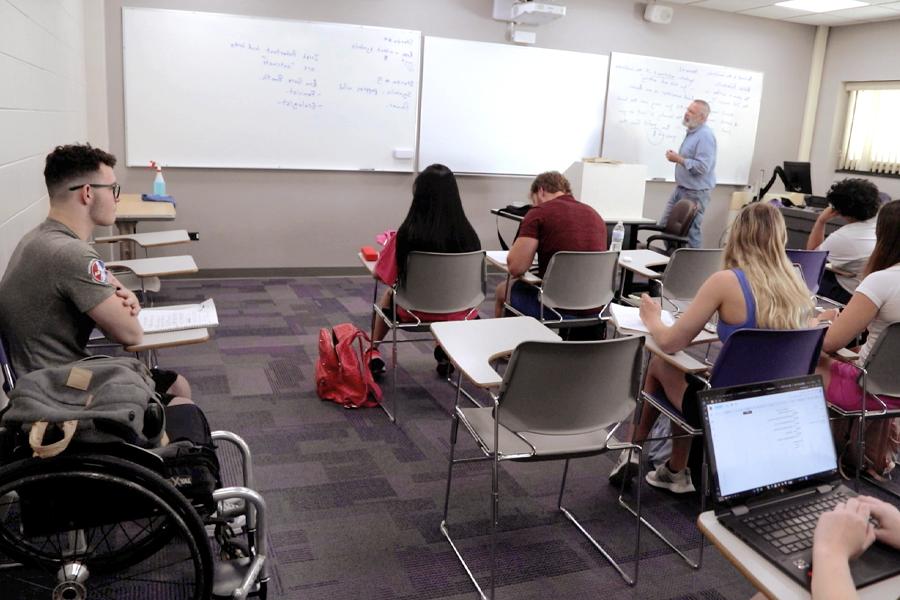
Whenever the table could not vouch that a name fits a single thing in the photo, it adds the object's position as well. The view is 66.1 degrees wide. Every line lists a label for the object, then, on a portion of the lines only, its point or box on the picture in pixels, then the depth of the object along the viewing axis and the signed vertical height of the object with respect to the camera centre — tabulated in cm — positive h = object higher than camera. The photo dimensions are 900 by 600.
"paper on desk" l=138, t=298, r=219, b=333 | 213 -54
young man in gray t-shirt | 179 -40
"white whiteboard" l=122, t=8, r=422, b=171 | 504 +43
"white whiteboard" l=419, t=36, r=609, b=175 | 584 +50
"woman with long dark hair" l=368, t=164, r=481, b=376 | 316 -31
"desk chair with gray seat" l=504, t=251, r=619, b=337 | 329 -57
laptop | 117 -53
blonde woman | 224 -36
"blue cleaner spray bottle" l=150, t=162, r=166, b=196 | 477 -30
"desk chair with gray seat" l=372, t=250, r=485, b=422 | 307 -57
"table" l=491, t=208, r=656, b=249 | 552 -41
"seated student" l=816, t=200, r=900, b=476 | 243 -43
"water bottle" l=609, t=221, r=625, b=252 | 438 -42
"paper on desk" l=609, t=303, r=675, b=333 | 247 -53
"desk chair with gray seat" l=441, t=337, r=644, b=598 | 189 -65
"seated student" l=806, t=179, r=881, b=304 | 359 -22
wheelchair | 142 -88
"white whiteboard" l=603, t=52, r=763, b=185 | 642 +64
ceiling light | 601 +156
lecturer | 597 +13
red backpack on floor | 330 -103
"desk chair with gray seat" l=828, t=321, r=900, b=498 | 240 -66
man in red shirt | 339 -32
